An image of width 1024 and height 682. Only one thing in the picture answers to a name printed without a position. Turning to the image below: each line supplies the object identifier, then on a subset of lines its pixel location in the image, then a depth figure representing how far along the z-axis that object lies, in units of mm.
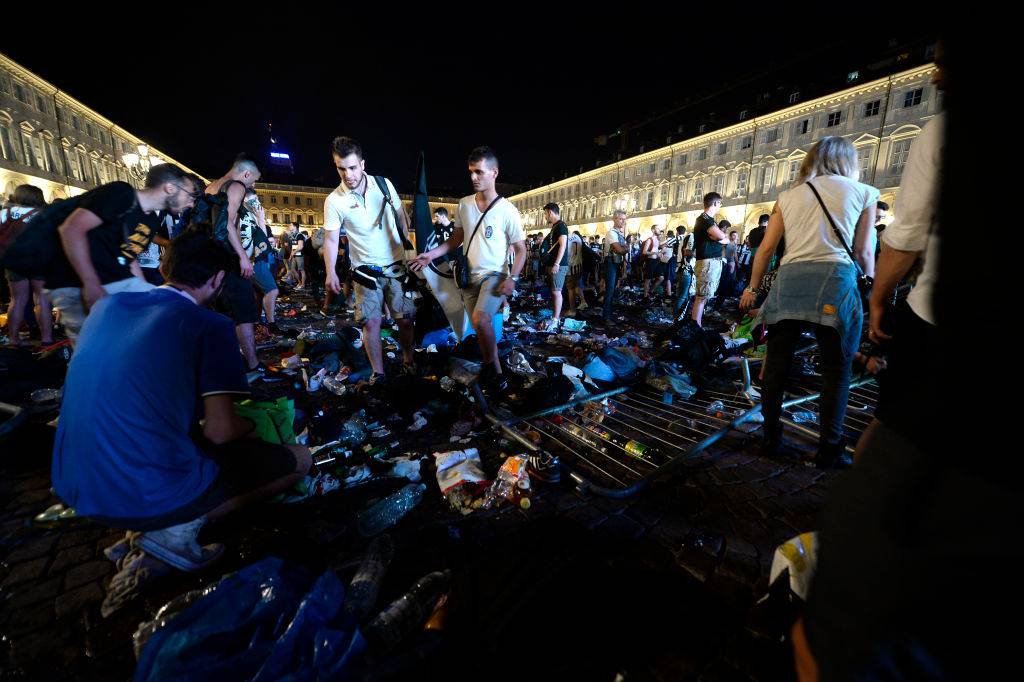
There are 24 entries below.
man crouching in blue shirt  1586
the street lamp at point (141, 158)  15815
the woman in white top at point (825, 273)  2389
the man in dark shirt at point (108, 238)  2770
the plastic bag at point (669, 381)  4109
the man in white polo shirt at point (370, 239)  3949
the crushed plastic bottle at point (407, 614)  1463
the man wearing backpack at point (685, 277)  7223
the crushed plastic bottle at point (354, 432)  3160
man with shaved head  4180
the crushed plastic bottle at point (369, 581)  1609
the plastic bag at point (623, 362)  4520
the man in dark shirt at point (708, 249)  5859
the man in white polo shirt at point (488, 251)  3920
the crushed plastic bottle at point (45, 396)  3672
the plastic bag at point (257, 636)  1261
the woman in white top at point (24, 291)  5109
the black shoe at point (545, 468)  2584
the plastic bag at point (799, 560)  1255
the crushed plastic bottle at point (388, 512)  2164
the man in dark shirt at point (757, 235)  6514
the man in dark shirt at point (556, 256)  7461
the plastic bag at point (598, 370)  4477
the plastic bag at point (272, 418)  2355
